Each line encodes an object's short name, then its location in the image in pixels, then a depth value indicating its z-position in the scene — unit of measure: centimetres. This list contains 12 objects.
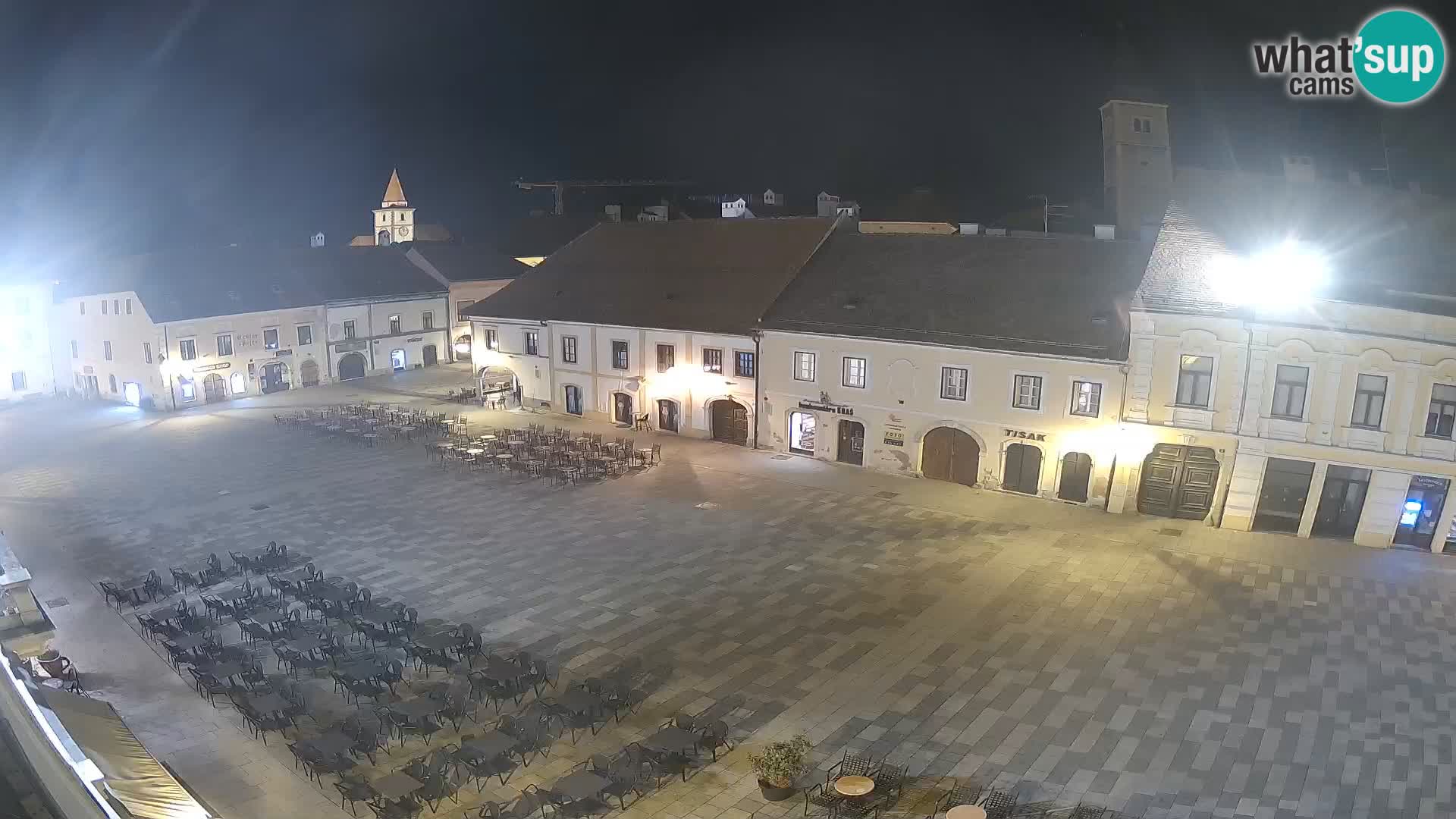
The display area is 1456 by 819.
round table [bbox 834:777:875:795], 1427
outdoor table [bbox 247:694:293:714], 1769
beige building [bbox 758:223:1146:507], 3058
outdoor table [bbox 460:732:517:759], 1585
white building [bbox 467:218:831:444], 3912
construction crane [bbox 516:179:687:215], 12196
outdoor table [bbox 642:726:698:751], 1606
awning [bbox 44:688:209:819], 1004
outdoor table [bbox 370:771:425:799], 1459
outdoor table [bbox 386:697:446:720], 1742
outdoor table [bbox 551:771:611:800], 1452
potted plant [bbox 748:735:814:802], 1486
